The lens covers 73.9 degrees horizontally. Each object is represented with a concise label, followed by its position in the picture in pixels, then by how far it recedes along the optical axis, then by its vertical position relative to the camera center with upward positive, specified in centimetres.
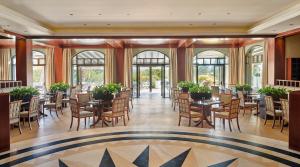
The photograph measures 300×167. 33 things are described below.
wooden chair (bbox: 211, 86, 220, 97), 847 -52
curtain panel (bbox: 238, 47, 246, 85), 1127 +80
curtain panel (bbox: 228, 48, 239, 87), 1173 +91
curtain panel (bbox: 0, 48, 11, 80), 1204 +105
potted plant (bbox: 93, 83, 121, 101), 599 -40
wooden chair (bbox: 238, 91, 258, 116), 720 -91
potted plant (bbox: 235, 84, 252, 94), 843 -39
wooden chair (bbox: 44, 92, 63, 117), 726 -87
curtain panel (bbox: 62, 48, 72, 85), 1197 +91
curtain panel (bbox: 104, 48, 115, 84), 1194 +89
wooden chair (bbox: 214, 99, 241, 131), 525 -90
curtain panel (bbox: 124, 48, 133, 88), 1202 +82
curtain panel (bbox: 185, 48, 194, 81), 1191 +91
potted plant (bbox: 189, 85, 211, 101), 606 -42
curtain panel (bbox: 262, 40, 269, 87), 920 +56
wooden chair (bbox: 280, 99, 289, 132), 499 -78
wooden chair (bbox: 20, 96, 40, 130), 566 -87
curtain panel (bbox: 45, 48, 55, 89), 1172 +72
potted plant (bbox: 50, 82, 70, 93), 852 -31
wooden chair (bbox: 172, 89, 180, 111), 827 -67
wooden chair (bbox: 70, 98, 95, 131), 544 -88
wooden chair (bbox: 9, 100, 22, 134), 491 -78
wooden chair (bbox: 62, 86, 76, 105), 842 -60
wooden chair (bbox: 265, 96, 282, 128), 561 -89
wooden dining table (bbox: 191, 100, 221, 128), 568 -81
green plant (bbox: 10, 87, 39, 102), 587 -40
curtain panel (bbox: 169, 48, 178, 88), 1199 +75
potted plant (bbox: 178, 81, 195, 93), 904 -31
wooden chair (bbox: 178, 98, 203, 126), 553 -88
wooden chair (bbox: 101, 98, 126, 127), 555 -85
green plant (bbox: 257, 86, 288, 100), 617 -42
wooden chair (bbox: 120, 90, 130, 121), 688 -51
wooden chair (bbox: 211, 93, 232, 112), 611 -66
